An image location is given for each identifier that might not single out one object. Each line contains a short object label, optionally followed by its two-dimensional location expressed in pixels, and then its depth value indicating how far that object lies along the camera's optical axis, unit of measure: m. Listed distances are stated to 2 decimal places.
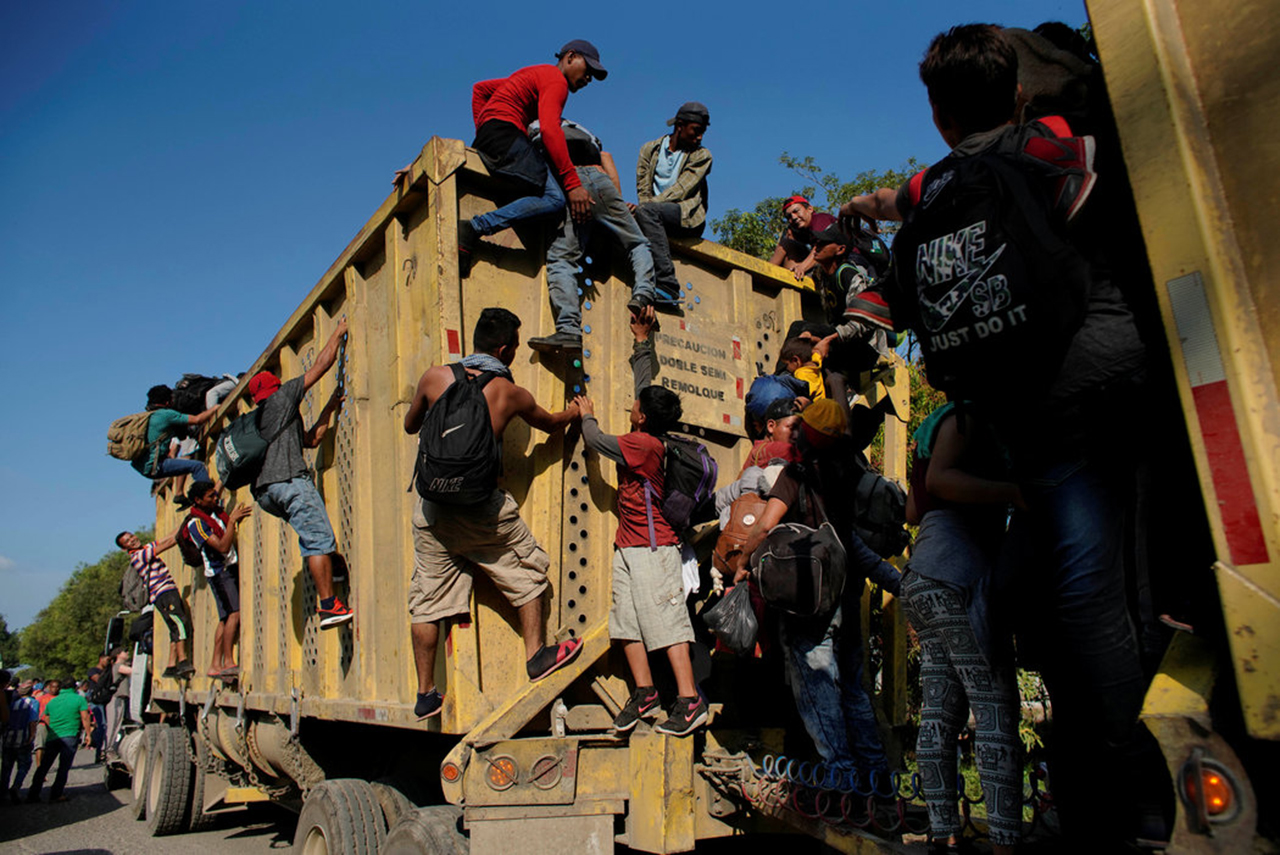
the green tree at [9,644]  72.38
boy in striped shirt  8.88
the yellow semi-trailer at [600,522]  1.48
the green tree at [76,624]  52.16
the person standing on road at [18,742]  12.63
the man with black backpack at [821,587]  3.25
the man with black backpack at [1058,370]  1.77
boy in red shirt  3.62
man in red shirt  3.94
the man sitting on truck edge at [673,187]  4.51
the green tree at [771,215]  14.97
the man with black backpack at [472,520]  3.48
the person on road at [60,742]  12.41
